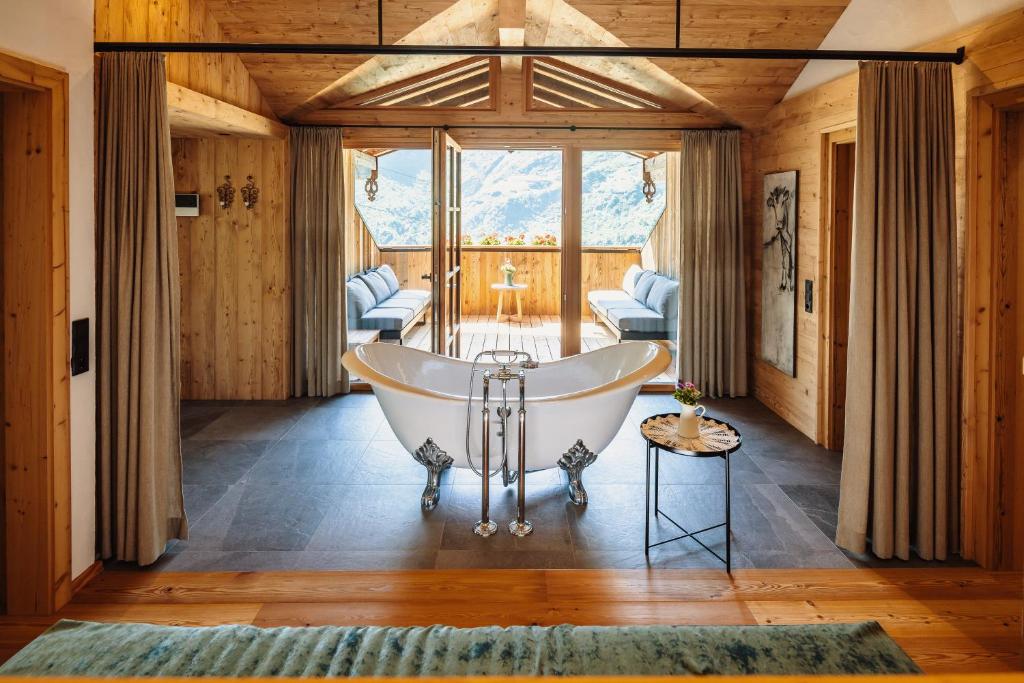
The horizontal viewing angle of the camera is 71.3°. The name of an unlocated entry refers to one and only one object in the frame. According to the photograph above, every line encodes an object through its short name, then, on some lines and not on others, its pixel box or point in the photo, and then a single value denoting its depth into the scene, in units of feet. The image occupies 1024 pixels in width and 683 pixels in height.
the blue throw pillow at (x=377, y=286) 21.83
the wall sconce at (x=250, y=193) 19.26
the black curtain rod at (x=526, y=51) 9.51
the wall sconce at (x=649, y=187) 21.08
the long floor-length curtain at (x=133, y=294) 9.46
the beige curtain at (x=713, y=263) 19.81
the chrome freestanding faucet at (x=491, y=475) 11.03
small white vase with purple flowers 10.09
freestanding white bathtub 11.75
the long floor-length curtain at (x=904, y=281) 9.79
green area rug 6.89
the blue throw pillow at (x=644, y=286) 21.50
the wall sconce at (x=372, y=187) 21.13
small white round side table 29.45
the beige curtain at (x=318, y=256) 19.56
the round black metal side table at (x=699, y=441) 9.61
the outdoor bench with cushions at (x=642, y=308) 20.94
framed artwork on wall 17.25
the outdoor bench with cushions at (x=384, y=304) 21.08
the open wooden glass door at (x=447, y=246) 18.74
